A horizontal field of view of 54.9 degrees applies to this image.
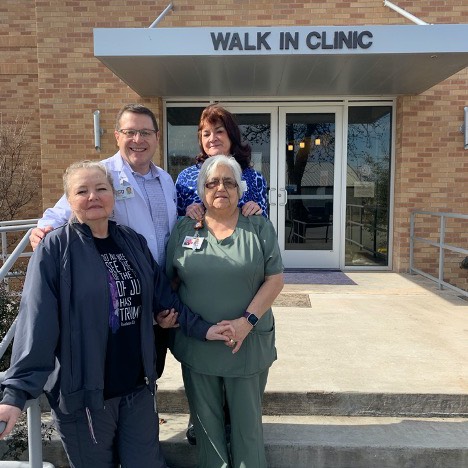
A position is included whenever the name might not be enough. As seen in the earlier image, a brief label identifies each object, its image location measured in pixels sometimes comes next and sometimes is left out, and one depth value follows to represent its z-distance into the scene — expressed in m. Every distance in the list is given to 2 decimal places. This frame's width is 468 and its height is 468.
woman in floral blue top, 2.37
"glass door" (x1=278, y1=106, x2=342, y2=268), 6.96
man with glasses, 2.23
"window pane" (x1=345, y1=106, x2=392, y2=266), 7.00
